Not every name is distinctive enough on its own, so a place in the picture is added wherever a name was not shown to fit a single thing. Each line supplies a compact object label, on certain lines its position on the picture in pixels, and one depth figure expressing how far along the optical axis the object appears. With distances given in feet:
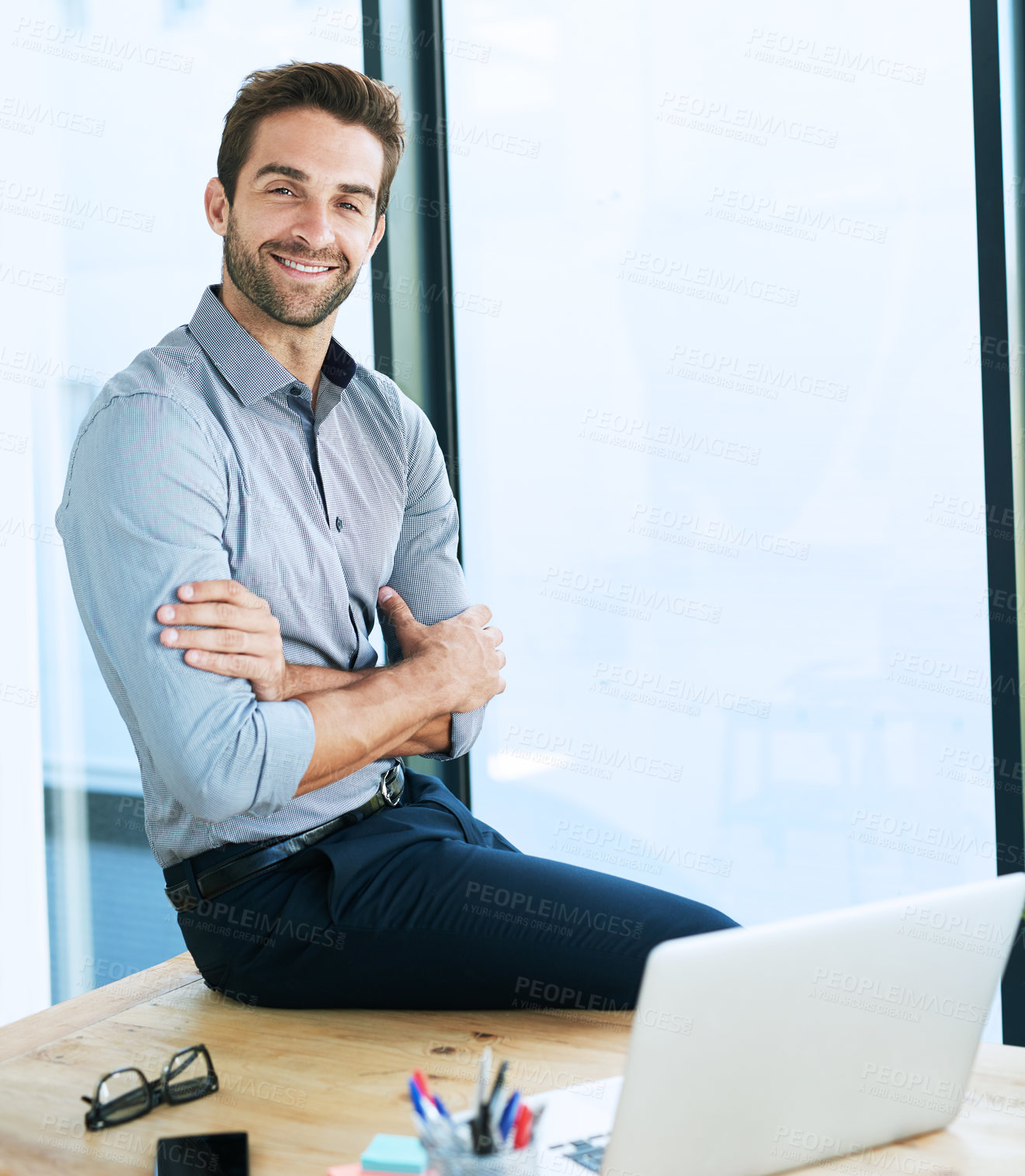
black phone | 8.73
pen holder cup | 8.03
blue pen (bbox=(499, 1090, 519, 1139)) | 8.10
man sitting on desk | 9.95
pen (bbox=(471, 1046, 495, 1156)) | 8.05
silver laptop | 8.35
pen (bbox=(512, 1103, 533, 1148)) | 8.09
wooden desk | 8.89
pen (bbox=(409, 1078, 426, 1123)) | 8.13
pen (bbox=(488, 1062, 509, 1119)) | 8.11
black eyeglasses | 9.12
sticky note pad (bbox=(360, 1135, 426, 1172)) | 8.56
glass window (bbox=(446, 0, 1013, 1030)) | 11.83
